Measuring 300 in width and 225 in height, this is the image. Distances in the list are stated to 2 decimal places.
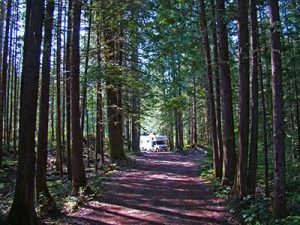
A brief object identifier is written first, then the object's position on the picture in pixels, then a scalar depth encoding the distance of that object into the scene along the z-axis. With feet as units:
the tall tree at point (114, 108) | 69.78
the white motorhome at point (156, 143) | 164.96
